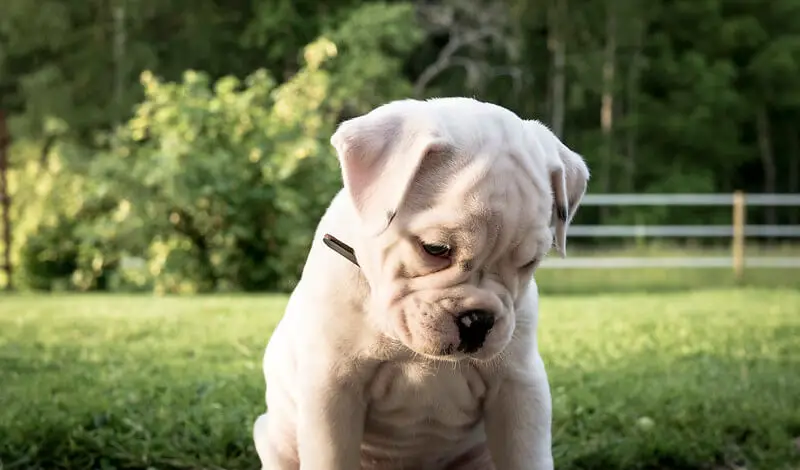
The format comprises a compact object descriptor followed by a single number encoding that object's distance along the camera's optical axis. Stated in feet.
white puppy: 5.21
